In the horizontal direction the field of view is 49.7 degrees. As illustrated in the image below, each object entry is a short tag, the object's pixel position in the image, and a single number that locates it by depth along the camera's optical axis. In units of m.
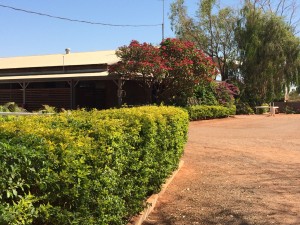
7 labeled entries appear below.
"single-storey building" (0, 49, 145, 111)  19.88
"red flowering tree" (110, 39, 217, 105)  16.44
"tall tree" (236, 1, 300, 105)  26.60
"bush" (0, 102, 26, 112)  15.19
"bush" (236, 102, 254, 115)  26.21
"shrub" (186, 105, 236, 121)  18.34
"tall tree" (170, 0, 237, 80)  28.41
